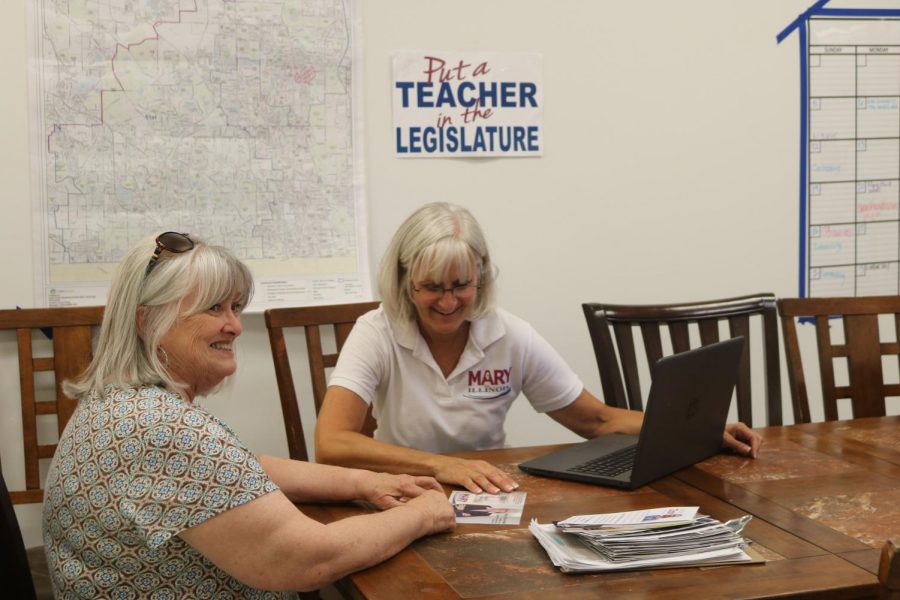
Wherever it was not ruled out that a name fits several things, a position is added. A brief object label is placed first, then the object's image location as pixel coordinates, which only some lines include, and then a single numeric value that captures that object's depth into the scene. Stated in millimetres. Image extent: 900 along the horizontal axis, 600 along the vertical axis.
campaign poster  2986
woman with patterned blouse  1376
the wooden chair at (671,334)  2467
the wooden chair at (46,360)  2469
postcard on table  1674
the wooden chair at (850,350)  2607
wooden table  1376
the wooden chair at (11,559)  1528
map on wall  2693
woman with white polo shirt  2234
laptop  1778
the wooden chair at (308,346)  2383
